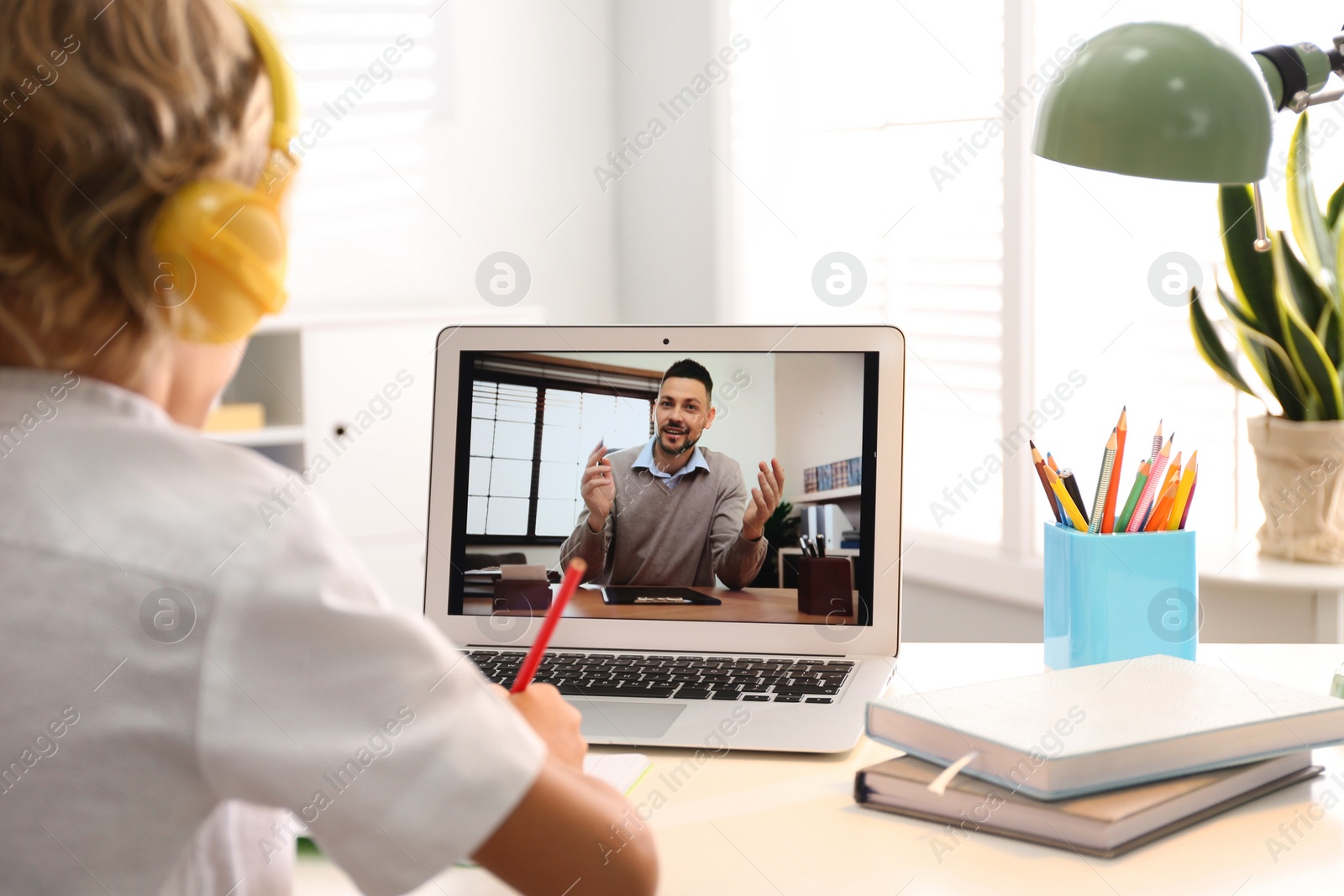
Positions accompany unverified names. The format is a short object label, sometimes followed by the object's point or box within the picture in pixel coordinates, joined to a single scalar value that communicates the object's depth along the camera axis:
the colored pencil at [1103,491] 1.04
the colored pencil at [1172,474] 1.04
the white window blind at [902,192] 2.24
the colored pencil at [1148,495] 1.04
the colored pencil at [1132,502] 1.05
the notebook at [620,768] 0.84
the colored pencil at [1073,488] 1.06
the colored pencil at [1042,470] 1.06
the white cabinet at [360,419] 2.42
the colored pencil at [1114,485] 1.03
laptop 1.12
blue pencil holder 1.02
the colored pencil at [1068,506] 1.05
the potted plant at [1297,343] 1.62
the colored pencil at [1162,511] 1.04
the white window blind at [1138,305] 1.91
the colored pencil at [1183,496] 1.04
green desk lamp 0.82
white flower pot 1.64
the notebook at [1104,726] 0.75
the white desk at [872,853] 0.70
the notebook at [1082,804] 0.73
